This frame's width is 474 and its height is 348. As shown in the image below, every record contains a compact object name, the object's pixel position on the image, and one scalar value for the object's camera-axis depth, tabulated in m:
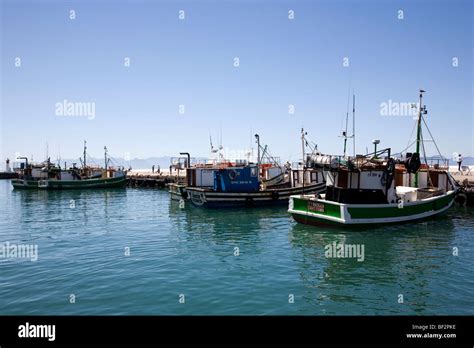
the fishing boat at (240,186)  33.84
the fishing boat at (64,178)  63.09
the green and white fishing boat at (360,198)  22.44
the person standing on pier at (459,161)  51.84
